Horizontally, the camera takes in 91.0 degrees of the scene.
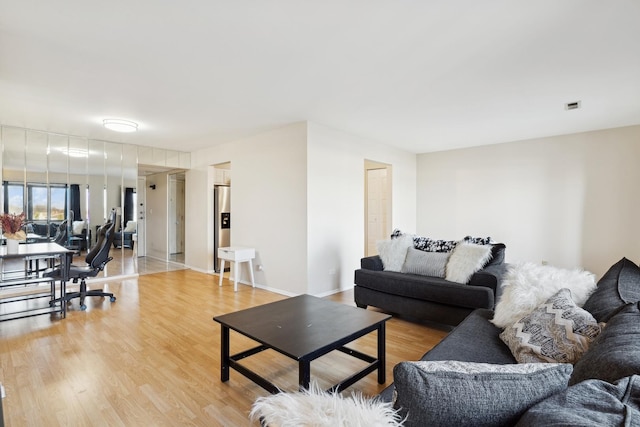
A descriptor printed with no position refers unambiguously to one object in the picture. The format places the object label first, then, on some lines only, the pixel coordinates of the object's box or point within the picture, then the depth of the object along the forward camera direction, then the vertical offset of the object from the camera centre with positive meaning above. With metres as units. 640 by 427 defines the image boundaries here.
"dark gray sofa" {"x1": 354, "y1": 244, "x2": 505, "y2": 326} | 3.04 -0.86
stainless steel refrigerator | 6.22 -0.14
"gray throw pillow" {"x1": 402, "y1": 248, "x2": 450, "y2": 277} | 3.53 -0.61
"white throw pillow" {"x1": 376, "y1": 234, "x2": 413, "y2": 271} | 3.85 -0.51
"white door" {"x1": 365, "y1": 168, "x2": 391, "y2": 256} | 6.96 +0.08
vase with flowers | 3.56 -0.24
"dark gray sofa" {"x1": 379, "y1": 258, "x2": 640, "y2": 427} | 0.65 -0.44
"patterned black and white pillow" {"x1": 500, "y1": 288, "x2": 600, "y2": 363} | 1.42 -0.59
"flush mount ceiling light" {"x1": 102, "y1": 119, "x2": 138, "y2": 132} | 4.38 +1.21
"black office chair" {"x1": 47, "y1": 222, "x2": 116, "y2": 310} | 4.04 -0.77
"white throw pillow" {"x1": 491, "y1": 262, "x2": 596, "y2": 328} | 1.90 -0.49
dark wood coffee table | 1.82 -0.78
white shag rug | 0.71 -0.49
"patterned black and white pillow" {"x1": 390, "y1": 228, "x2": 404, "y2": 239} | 4.10 -0.31
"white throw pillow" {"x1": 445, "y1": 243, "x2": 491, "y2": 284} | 3.20 -0.53
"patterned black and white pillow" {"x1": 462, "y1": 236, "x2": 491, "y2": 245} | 3.53 -0.34
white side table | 4.91 -0.72
